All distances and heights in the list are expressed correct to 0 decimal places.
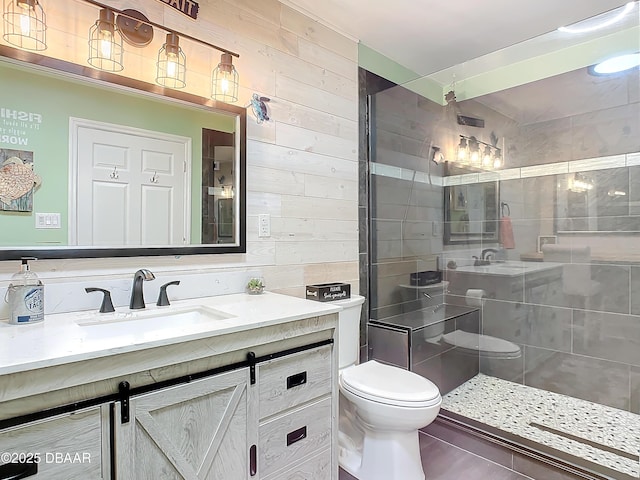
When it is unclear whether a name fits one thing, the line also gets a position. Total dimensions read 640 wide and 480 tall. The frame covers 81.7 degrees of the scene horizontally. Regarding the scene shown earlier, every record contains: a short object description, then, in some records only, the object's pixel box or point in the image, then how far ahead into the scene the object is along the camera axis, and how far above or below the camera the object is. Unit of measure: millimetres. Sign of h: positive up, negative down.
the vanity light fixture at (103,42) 1381 +755
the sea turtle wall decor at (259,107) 1867 +683
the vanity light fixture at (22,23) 1238 +740
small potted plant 1793 -223
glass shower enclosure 2244 +4
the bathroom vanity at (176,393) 851 -425
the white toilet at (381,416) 1603 -778
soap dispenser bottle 1148 -175
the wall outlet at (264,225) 1912 +84
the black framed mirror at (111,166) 1253 +302
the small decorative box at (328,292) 1927 -271
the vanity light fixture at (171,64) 1546 +754
